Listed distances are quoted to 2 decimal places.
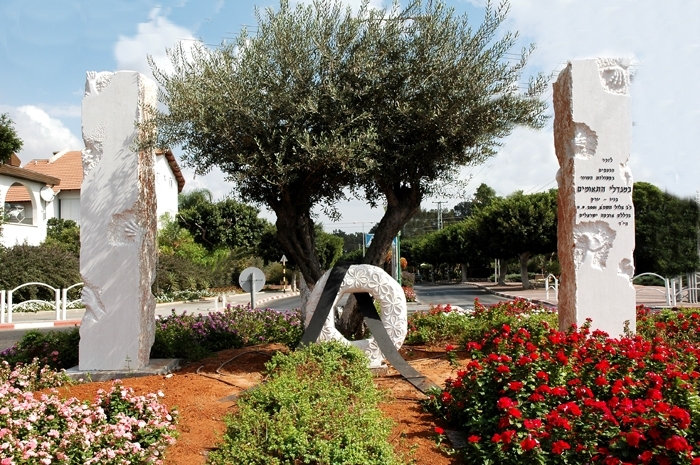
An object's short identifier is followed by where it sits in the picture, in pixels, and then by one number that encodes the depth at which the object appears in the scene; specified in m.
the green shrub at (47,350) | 7.62
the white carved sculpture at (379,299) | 6.95
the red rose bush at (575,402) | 3.33
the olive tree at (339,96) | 6.96
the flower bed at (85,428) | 3.47
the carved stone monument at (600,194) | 7.68
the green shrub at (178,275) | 25.81
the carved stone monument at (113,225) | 7.09
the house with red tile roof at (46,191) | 26.94
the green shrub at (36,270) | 21.11
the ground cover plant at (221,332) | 8.16
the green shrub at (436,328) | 8.97
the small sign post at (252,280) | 12.28
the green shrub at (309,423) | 3.68
